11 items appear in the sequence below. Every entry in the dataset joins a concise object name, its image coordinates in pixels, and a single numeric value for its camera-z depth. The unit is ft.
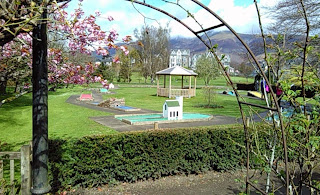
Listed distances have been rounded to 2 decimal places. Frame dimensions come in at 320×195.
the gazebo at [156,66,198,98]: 80.34
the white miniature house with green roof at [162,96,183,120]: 40.98
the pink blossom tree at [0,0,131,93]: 14.60
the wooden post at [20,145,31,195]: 12.81
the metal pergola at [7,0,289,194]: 7.98
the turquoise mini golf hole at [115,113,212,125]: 40.23
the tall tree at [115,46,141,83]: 162.75
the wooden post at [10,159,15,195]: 13.04
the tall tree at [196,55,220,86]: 127.85
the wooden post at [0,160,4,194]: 12.73
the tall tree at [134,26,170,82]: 175.22
